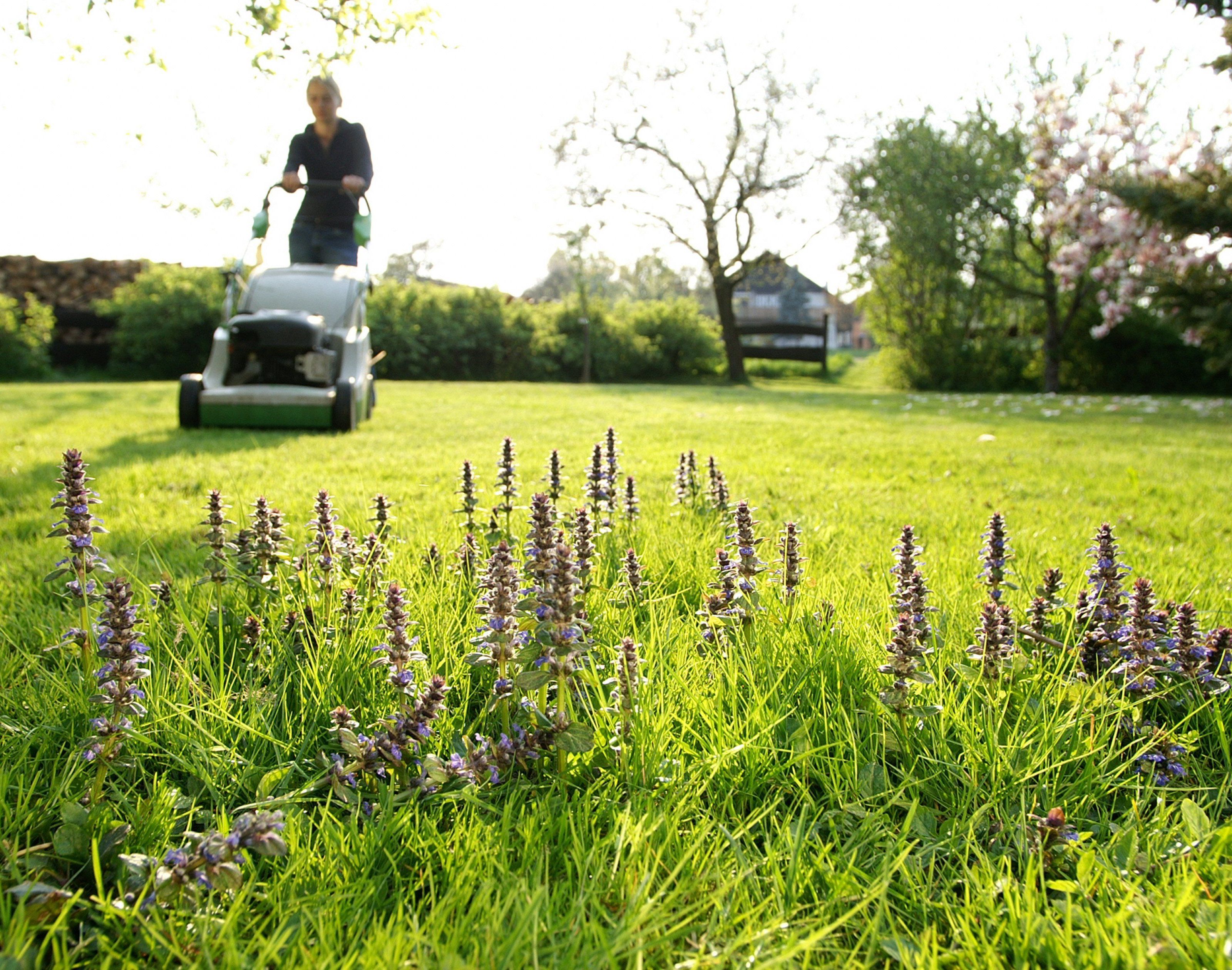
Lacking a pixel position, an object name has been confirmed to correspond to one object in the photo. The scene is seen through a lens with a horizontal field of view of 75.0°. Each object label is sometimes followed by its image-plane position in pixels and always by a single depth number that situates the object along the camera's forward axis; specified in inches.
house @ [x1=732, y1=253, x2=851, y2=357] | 1239.5
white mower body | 279.1
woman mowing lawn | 291.0
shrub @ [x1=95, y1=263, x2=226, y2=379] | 837.8
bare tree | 1093.1
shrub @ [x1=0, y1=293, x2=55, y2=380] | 780.0
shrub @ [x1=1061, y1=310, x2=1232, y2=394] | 973.8
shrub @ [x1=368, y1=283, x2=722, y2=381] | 950.4
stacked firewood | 1009.5
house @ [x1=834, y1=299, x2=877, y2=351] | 3575.3
